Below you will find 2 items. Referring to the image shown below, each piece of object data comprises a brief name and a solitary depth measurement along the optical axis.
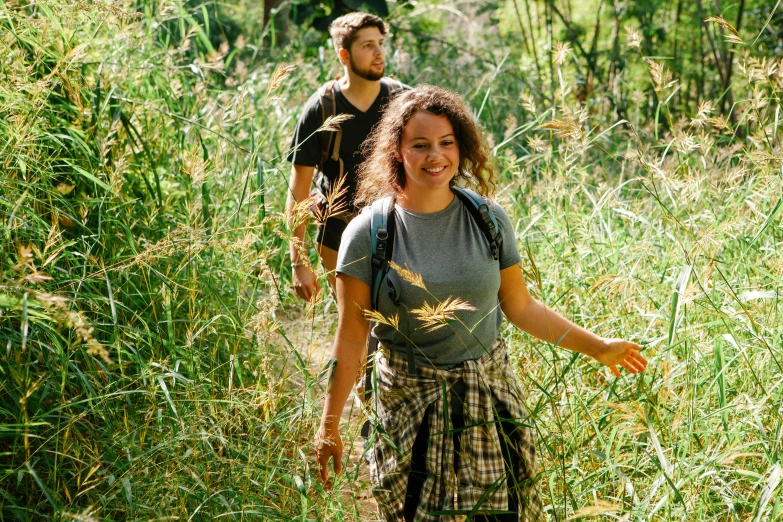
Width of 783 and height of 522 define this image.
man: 3.99
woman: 2.51
